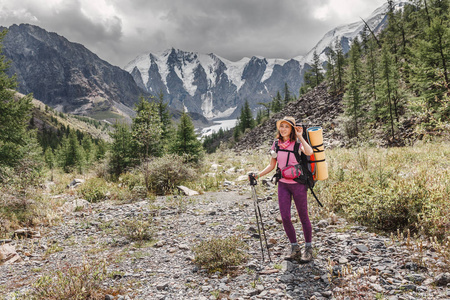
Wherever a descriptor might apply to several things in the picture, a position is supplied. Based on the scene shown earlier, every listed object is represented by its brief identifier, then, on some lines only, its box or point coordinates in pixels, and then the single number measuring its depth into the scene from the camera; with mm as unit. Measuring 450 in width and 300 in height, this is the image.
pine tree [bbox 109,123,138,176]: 19672
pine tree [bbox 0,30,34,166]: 12586
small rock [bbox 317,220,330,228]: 5715
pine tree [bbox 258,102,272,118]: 89625
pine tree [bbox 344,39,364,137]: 28338
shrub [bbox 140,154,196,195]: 12266
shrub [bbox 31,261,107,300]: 3625
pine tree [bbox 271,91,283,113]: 80912
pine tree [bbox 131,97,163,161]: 13172
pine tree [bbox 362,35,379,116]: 30269
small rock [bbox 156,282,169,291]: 4061
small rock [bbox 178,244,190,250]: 5698
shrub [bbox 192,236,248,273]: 4584
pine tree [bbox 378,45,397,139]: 22500
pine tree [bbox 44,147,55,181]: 48431
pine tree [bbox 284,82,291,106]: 86425
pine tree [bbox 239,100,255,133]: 79262
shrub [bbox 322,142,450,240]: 4422
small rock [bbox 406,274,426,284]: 3222
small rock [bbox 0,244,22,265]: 5375
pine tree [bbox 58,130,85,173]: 42894
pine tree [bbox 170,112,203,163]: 19406
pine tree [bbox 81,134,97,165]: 62106
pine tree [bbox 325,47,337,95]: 47203
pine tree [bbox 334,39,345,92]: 45328
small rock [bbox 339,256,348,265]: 3979
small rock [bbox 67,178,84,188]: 16791
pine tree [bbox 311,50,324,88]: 64688
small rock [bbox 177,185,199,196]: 11283
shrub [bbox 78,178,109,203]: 11172
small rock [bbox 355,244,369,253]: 4208
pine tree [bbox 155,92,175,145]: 24888
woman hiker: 4324
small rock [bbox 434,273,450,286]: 3053
